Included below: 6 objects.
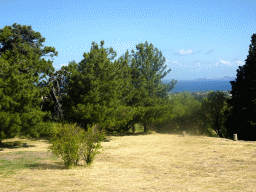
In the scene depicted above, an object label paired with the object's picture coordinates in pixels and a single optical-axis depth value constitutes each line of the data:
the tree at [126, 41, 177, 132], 28.62
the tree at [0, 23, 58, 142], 17.62
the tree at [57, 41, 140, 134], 22.31
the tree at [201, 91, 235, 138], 35.00
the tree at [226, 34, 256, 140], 27.92
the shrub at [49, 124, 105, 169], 11.78
